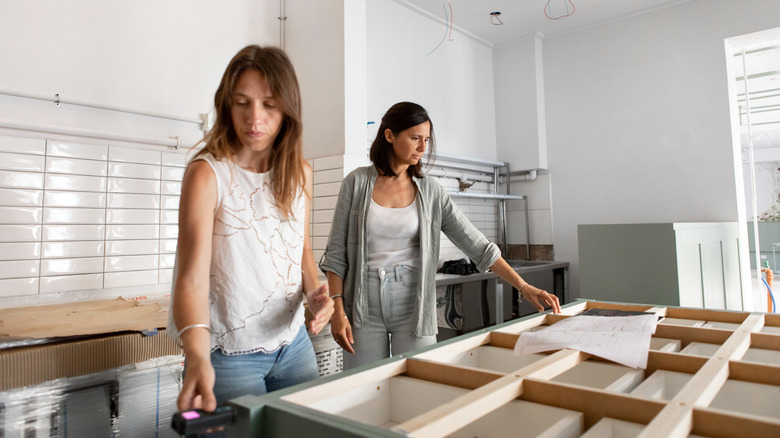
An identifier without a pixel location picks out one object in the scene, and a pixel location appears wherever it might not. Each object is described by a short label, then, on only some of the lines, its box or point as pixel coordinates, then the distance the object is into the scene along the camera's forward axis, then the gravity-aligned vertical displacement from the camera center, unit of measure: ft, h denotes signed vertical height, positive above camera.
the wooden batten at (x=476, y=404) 1.77 -0.61
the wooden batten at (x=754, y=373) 2.44 -0.64
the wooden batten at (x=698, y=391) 1.78 -0.62
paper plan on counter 2.86 -0.56
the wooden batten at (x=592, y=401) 2.00 -0.65
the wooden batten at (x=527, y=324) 3.64 -0.57
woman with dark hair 4.62 +0.05
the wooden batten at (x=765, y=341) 3.21 -0.62
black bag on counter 9.53 -0.26
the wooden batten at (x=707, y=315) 4.09 -0.57
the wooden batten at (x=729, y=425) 1.71 -0.64
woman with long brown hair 2.83 +0.17
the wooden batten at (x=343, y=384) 2.18 -0.62
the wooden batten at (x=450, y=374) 2.43 -0.62
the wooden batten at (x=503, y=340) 3.34 -0.60
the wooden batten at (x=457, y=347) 2.94 -0.60
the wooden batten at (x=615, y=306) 4.58 -0.53
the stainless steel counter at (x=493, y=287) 9.08 -0.69
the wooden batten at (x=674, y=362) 2.66 -0.63
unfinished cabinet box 1.84 -0.65
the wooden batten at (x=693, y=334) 3.40 -0.60
